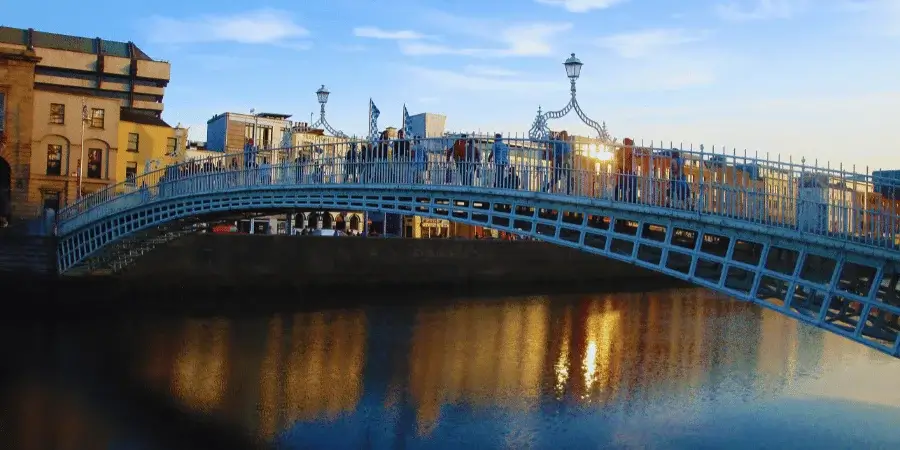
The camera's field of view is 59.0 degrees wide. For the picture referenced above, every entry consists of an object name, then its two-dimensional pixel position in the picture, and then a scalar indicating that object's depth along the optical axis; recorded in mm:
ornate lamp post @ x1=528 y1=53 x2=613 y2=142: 14008
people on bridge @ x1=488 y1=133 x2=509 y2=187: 12734
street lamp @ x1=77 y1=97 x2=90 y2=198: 31536
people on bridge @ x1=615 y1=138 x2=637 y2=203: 10834
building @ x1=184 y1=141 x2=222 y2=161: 42694
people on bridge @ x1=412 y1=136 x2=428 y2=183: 14188
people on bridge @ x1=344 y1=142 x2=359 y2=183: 15859
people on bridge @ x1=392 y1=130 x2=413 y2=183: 14398
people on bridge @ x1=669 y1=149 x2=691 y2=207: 10248
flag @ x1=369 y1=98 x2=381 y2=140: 19766
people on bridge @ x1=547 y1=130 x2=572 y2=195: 11836
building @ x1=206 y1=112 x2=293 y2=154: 43531
